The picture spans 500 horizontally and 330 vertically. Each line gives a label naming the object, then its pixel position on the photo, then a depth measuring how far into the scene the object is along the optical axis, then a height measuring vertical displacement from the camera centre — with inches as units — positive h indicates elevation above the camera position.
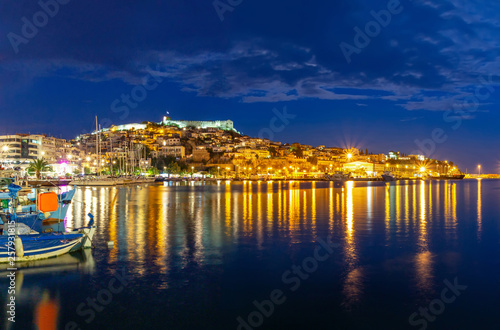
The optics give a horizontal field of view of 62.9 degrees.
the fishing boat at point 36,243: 398.0 -75.7
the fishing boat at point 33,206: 633.0 -65.3
